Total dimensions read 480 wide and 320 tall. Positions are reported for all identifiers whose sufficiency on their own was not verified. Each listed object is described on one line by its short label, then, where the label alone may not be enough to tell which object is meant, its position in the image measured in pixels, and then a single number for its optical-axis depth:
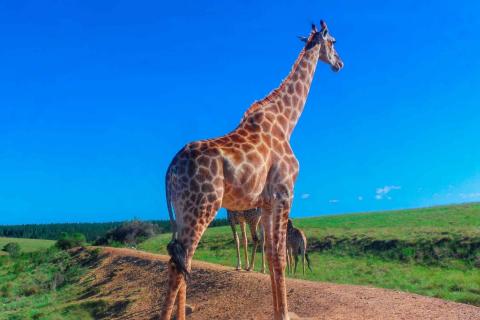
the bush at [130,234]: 48.46
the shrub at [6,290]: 26.81
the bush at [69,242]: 40.72
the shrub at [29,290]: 26.72
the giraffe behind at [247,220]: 17.27
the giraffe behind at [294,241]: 19.95
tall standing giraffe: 7.37
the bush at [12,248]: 55.58
